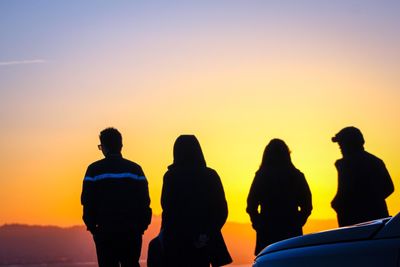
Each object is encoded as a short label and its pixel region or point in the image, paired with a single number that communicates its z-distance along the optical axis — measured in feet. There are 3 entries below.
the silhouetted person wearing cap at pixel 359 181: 32.19
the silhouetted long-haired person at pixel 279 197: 30.96
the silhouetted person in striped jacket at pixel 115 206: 29.81
